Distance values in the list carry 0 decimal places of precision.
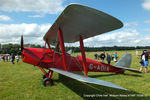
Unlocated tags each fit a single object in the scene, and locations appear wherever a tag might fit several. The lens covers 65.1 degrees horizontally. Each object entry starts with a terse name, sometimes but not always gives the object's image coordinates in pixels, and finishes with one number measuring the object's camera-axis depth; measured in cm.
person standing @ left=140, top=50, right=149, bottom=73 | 798
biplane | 335
